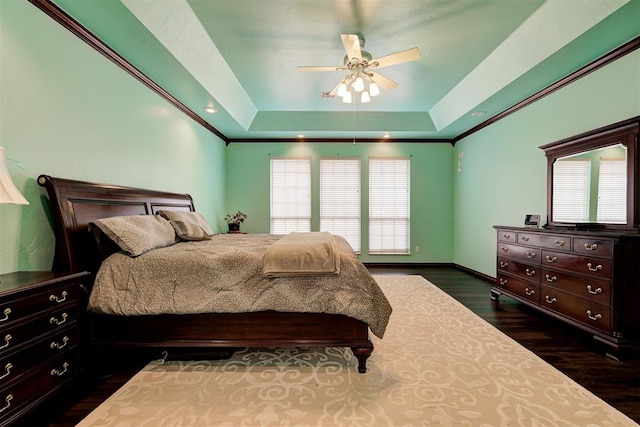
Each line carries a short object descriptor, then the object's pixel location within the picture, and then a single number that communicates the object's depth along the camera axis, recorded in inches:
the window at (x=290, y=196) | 225.0
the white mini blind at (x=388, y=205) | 225.0
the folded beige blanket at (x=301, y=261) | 76.0
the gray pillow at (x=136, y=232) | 80.0
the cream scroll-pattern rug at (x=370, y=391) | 60.7
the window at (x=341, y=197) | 224.7
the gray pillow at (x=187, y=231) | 113.1
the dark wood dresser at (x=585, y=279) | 83.4
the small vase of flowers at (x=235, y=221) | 203.2
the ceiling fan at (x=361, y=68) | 96.3
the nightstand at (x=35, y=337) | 52.3
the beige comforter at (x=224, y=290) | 76.4
